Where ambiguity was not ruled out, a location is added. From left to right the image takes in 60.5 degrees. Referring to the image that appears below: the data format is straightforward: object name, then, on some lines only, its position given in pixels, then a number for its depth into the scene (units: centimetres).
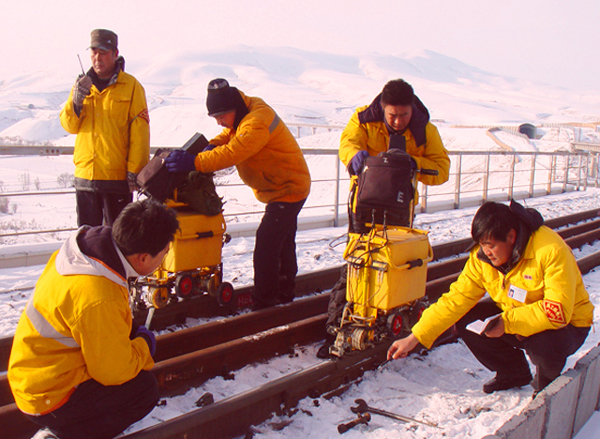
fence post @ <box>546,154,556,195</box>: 1739
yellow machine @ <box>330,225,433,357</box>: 375
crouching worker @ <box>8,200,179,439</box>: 217
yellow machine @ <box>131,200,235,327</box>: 448
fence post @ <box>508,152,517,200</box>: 1455
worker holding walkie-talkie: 449
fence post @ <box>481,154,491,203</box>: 1350
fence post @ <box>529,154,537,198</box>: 1620
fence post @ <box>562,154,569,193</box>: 1839
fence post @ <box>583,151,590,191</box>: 1912
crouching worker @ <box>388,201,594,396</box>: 304
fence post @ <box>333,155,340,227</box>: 930
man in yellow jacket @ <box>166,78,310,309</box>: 434
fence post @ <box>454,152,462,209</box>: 1261
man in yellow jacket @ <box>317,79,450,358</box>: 391
